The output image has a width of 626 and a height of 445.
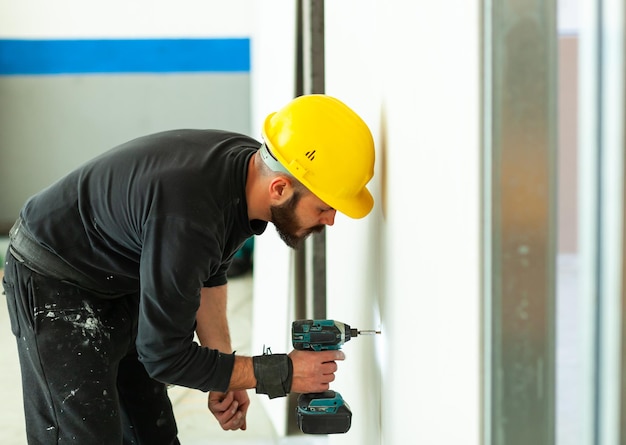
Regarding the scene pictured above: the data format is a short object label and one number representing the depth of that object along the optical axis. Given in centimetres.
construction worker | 318
